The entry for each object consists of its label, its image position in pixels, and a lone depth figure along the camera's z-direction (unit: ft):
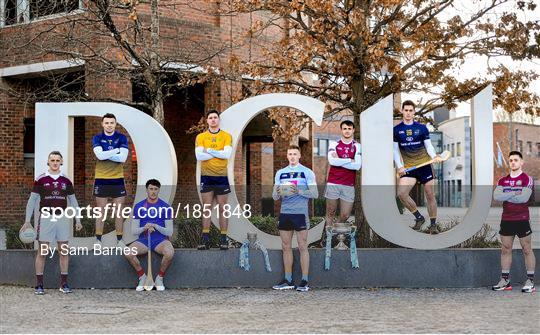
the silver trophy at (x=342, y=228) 37.88
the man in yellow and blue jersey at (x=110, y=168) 37.76
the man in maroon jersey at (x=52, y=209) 35.81
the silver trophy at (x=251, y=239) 38.55
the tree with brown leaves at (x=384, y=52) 43.60
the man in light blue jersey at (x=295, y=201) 36.29
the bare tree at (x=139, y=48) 46.19
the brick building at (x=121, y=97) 62.34
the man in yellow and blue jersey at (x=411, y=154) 38.32
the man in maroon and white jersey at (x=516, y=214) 35.65
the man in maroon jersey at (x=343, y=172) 37.32
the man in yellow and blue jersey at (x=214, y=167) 37.83
